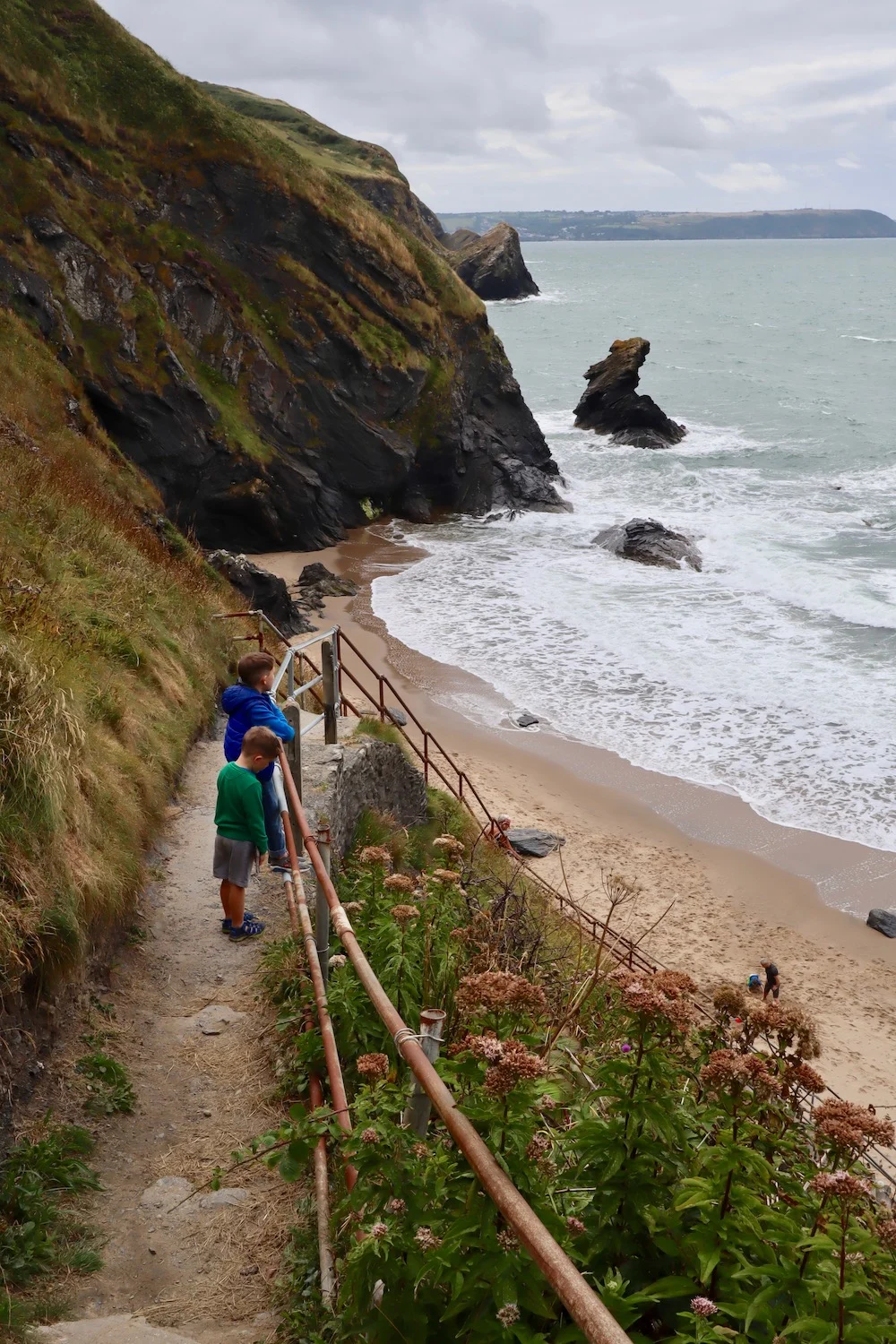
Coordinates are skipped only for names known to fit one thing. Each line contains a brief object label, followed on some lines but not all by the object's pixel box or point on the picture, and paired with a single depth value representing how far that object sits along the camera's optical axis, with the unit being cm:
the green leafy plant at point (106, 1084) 477
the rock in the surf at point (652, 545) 2931
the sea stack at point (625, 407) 4838
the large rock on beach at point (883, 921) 1372
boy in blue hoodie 719
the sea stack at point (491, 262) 10906
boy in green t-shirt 640
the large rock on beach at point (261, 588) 1867
